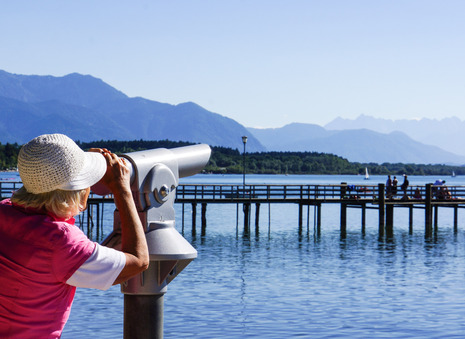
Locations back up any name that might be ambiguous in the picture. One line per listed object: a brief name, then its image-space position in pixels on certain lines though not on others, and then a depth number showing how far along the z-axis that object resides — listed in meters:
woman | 2.36
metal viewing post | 2.87
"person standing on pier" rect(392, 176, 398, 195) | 41.84
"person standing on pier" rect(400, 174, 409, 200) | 40.89
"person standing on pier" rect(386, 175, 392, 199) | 41.34
